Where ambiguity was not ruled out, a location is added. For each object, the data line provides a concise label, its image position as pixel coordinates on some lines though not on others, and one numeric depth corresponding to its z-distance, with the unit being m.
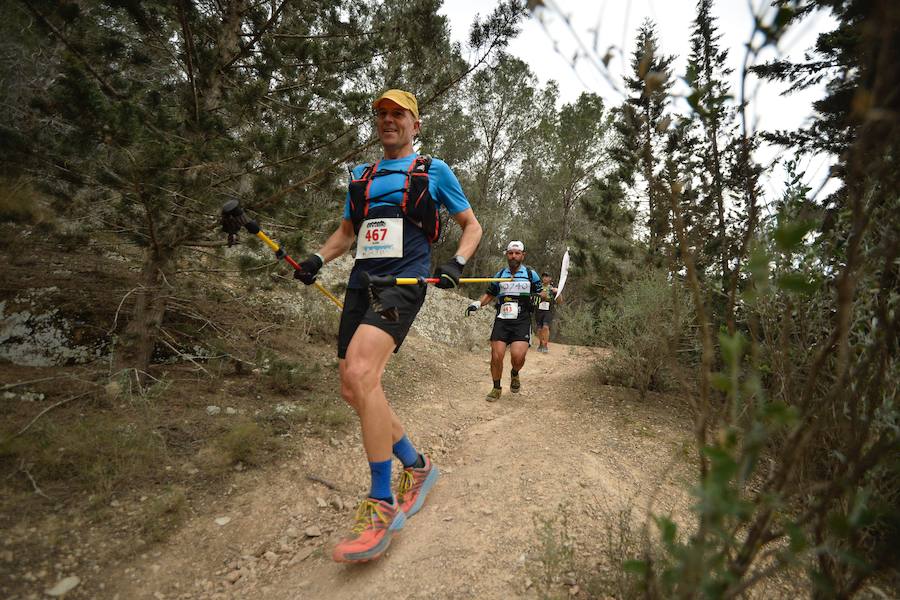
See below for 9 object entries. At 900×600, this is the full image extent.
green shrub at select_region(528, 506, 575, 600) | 1.87
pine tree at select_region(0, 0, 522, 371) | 3.01
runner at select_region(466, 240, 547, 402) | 5.76
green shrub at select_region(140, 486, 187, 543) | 2.41
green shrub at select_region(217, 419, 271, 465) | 3.14
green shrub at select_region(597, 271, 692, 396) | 5.02
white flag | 6.77
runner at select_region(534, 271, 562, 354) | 10.86
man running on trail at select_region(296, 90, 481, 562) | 2.31
